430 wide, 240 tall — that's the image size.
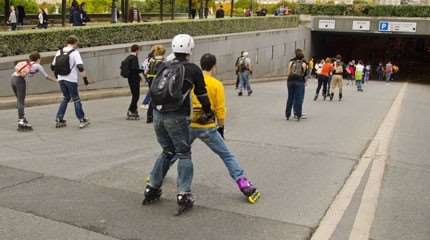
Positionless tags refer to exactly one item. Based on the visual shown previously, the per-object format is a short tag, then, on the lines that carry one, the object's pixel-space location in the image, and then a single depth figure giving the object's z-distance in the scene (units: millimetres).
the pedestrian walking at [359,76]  28370
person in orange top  19869
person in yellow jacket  6062
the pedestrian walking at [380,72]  45219
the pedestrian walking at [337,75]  20219
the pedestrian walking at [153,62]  10930
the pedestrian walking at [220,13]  33372
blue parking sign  42750
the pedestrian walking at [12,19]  19355
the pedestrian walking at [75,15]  20891
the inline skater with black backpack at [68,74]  10375
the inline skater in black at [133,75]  11906
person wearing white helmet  5648
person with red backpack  10219
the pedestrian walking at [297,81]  13359
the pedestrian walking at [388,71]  42938
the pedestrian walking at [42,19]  21167
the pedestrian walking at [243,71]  19281
